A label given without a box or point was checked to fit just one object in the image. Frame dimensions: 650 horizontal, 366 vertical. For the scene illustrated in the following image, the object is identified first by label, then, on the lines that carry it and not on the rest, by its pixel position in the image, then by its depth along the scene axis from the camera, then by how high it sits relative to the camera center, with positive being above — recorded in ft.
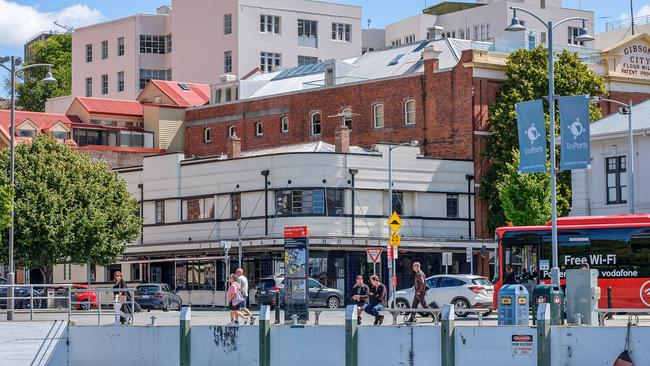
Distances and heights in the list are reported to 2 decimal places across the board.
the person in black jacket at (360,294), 127.34 -6.75
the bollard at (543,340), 101.09 -8.86
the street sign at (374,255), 183.32 -4.38
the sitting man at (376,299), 123.44 -7.08
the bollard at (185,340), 122.62 -10.44
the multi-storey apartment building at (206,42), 347.36 +48.61
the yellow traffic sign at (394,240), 184.24 -2.39
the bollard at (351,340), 111.55 -9.64
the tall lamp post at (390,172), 222.48 +8.44
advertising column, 124.88 -4.77
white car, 167.32 -8.63
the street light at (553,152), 128.16 +7.05
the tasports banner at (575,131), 127.85 +8.49
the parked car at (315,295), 205.46 -10.90
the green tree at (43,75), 408.46 +47.22
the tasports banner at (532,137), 132.05 +8.20
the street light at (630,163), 182.70 +7.68
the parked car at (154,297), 208.23 -11.08
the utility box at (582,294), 108.06 -5.88
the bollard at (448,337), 106.01 -9.01
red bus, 146.72 -3.59
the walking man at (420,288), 133.28 -6.47
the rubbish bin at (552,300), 105.15 -6.41
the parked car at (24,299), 138.05 -7.38
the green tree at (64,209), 222.48 +2.77
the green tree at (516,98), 244.63 +22.30
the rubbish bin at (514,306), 110.11 -6.90
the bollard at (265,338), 117.70 -9.91
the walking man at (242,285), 133.80 -6.12
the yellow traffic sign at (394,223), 184.55 -0.09
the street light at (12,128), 162.50 +12.40
